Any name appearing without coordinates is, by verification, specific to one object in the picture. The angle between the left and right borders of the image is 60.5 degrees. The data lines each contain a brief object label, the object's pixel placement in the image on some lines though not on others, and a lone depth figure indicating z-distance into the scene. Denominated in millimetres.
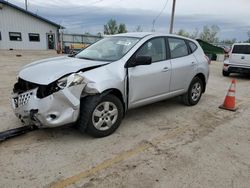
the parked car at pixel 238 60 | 10308
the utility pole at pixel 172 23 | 18734
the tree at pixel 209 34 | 51844
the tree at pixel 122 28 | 53556
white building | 24741
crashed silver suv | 3035
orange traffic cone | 5230
